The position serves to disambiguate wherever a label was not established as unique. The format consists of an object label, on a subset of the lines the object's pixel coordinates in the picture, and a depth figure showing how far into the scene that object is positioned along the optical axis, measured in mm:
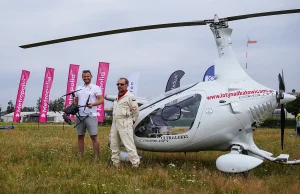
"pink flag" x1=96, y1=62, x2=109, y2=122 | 26125
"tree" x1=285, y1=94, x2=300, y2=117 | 49250
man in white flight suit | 7133
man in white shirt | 7941
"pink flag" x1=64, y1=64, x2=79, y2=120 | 27572
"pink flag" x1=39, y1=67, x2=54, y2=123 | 29516
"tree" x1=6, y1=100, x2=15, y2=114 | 123250
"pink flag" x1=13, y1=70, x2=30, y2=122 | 31531
